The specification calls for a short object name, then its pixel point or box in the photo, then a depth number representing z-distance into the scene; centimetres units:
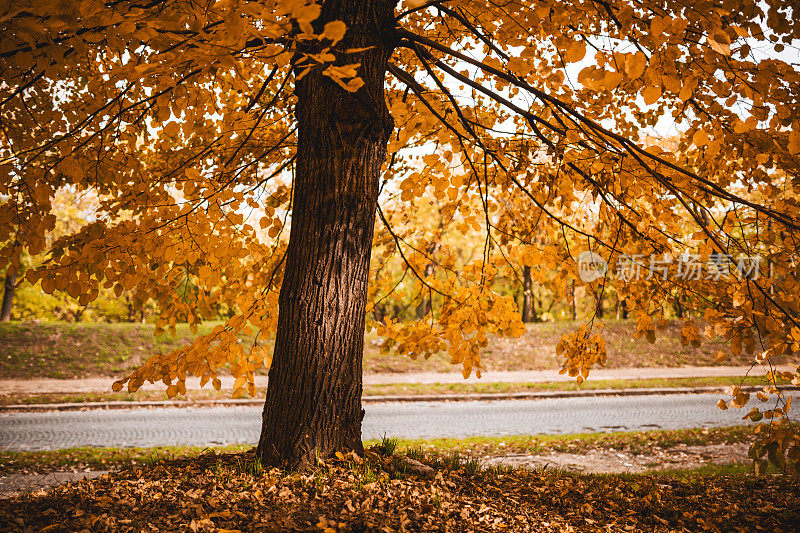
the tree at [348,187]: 223
